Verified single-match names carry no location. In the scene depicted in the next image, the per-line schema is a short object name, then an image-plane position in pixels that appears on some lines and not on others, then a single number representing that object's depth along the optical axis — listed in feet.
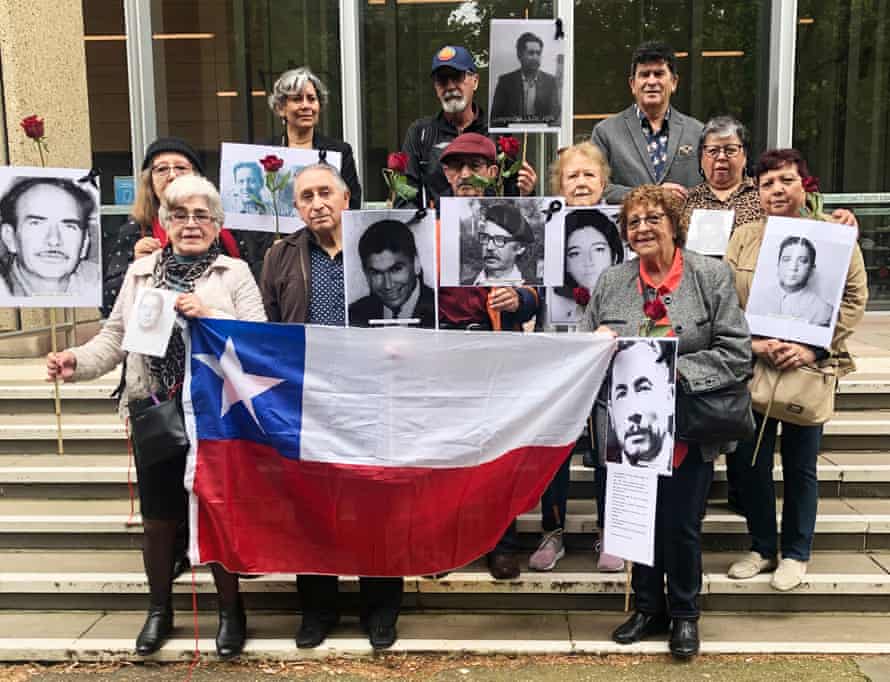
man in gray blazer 14.61
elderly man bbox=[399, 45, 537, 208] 13.98
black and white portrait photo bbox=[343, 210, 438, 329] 11.57
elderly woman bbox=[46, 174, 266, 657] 11.03
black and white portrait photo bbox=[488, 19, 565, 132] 14.74
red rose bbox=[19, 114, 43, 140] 13.20
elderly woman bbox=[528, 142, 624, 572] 12.71
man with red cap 12.26
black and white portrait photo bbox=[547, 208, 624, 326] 12.67
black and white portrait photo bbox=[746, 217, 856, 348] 11.47
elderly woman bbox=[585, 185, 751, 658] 10.82
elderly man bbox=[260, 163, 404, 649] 11.69
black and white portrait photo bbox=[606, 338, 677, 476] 10.71
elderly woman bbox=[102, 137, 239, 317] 12.66
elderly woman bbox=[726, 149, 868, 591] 11.88
